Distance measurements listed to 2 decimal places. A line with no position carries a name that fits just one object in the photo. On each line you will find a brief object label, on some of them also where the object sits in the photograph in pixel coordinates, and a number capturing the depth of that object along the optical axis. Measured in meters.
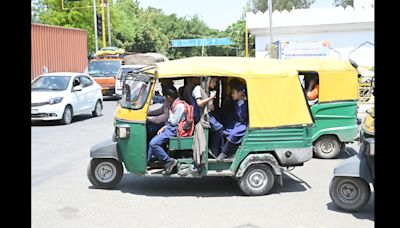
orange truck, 24.49
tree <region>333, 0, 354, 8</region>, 72.01
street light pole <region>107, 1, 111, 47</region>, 42.13
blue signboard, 49.03
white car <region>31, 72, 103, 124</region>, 14.64
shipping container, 24.47
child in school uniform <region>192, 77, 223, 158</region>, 6.89
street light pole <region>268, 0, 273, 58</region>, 22.56
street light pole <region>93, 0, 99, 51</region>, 37.13
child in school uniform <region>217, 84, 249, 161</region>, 7.07
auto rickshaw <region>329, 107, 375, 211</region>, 6.01
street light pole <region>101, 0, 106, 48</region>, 37.86
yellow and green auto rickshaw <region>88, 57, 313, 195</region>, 6.95
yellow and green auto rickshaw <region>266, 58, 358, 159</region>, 9.73
